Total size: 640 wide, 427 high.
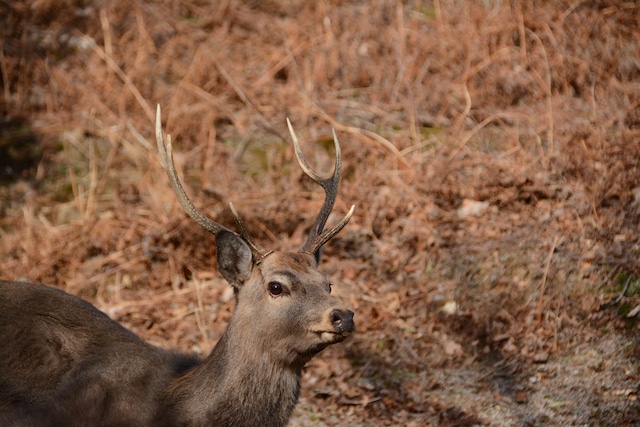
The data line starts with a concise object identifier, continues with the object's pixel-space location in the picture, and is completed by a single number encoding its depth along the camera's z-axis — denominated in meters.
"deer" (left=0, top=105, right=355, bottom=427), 10.63
